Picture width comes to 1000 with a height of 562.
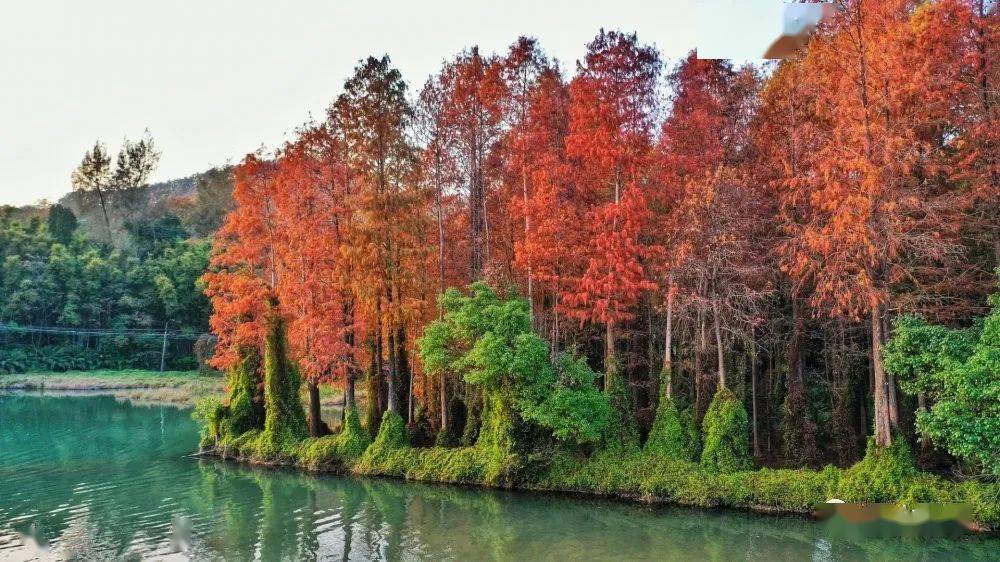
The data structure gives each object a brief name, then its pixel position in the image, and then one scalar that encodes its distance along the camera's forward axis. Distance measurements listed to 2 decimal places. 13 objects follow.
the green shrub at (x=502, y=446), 24.09
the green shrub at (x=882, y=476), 19.12
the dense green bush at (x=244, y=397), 31.70
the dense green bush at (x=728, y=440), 22.03
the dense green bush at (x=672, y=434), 22.92
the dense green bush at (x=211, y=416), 31.92
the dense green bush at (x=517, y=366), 22.95
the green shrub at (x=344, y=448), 27.84
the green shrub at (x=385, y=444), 26.88
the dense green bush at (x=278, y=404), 29.89
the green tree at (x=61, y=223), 78.94
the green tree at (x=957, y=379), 17.20
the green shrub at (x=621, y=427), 23.88
